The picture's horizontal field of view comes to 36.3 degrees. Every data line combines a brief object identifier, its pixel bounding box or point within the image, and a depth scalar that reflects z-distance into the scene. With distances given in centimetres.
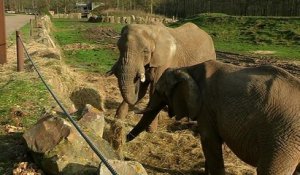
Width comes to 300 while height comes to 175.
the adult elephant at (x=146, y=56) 865
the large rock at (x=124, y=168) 480
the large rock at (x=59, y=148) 529
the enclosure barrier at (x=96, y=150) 360
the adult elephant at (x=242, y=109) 508
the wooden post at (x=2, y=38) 1239
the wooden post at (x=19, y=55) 1080
